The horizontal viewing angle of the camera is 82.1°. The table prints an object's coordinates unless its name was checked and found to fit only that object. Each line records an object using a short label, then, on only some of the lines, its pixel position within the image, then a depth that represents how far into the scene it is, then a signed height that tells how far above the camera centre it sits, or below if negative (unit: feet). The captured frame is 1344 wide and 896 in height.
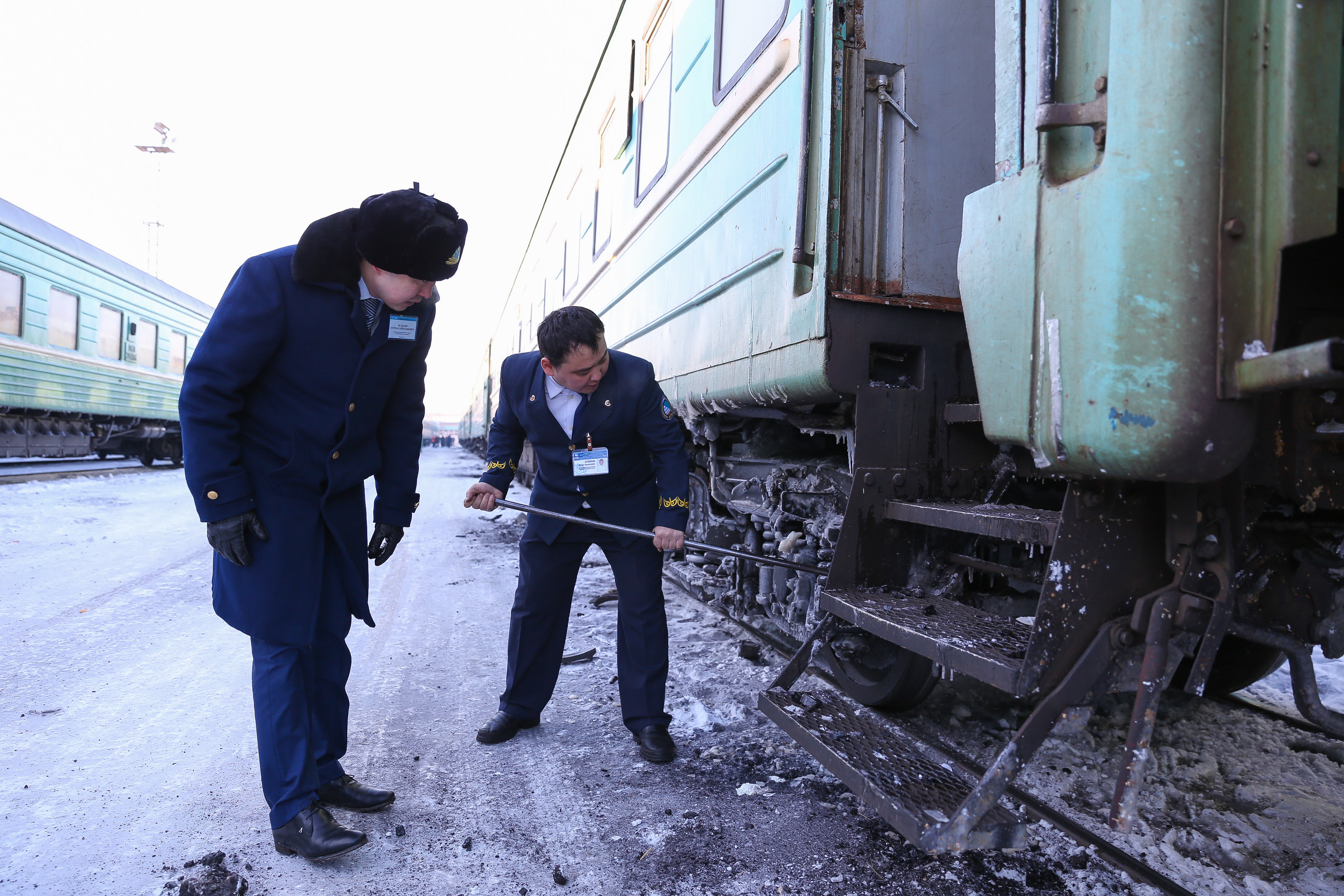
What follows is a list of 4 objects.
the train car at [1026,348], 4.61 +0.98
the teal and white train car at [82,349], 36.19 +5.03
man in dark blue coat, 6.48 -0.01
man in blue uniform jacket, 9.07 -0.57
